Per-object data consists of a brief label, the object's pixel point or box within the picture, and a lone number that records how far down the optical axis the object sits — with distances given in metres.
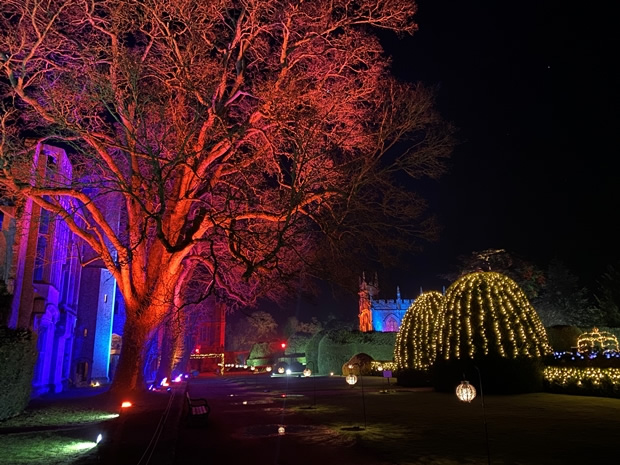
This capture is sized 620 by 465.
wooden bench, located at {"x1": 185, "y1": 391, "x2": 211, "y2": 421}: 10.23
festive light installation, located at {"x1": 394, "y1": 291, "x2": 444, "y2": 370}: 20.02
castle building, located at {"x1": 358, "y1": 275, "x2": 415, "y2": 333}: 86.81
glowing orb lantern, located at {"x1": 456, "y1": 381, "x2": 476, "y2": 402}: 8.06
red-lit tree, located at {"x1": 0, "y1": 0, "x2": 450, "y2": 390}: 13.06
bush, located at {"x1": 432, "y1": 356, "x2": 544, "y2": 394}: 15.67
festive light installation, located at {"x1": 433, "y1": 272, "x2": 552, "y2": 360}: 15.98
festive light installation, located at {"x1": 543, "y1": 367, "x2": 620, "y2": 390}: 13.96
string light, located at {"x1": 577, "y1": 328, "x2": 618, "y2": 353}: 19.46
